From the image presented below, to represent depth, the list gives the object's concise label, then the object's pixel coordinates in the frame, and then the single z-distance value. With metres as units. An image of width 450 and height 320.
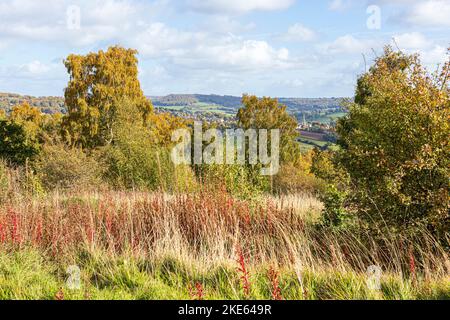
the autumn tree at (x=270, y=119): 43.44
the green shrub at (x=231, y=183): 8.54
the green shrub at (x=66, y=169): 20.81
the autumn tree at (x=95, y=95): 32.41
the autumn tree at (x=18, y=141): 34.25
